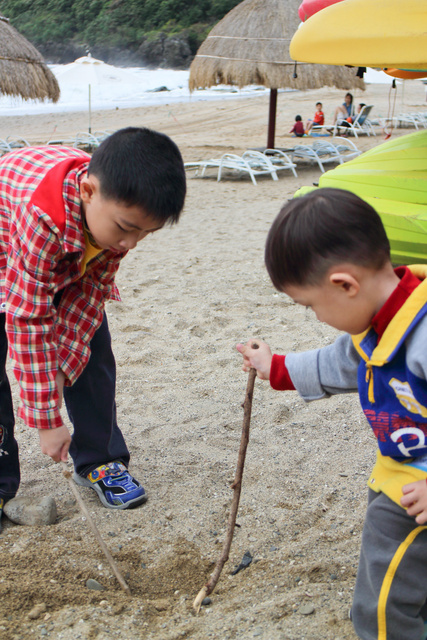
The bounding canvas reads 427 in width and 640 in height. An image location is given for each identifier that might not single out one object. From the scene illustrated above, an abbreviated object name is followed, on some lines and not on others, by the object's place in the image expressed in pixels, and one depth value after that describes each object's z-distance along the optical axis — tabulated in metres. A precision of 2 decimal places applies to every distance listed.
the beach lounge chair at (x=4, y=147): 11.98
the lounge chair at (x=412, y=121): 16.34
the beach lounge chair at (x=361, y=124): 15.40
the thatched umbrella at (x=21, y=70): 10.35
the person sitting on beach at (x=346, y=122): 15.40
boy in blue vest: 1.32
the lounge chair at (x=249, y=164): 9.41
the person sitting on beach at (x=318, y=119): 16.00
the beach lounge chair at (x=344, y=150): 11.23
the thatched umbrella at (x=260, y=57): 10.27
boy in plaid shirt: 1.77
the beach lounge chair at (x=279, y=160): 9.84
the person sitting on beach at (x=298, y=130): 14.82
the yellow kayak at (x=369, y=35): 2.48
